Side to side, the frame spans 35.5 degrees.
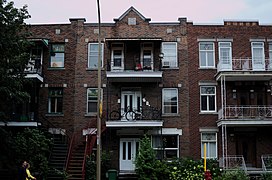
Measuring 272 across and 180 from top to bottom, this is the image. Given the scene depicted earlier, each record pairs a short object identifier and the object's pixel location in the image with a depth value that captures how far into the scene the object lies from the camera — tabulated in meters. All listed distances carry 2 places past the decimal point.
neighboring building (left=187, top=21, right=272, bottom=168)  27.98
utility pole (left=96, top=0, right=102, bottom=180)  18.53
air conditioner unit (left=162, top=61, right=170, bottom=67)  29.19
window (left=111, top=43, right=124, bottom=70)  29.17
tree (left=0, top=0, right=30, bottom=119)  22.80
